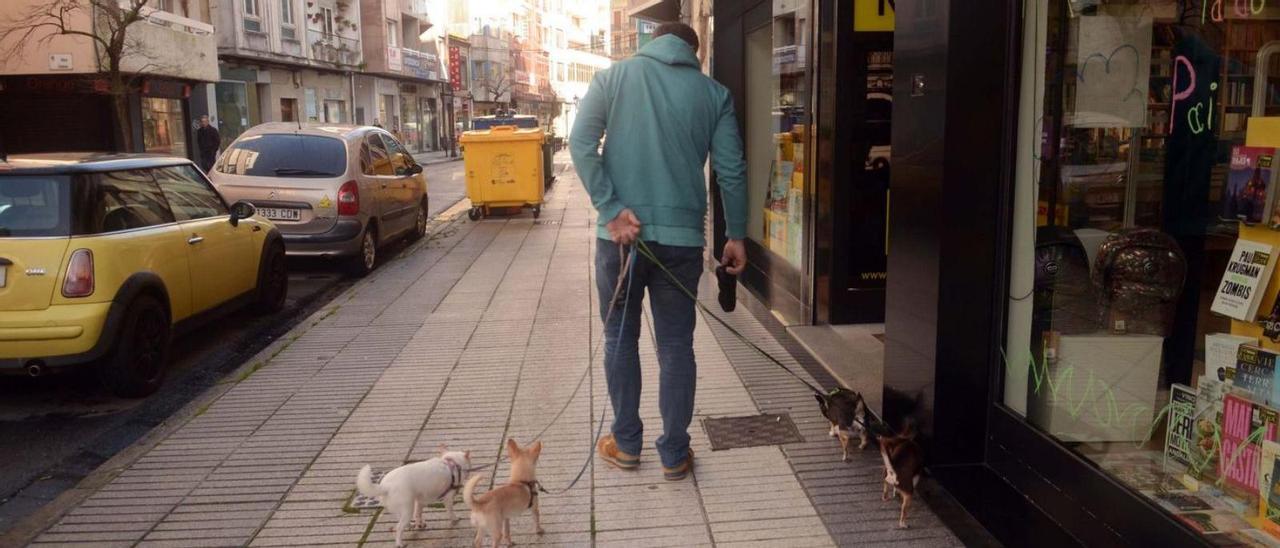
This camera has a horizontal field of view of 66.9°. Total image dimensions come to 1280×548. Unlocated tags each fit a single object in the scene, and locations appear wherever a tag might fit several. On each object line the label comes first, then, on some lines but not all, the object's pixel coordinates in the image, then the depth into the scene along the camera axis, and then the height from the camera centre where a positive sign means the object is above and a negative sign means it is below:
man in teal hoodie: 4.02 -0.12
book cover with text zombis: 2.84 -0.42
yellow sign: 6.38 +0.84
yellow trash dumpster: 16.31 -0.35
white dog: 3.63 -1.28
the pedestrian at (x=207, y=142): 24.56 +0.28
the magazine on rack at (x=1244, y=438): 2.74 -0.86
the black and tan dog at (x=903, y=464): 3.79 -1.25
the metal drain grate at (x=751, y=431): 4.83 -1.46
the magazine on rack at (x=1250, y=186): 2.81 -0.14
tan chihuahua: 3.47 -1.27
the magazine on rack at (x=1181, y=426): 3.09 -0.92
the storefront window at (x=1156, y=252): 2.85 -0.39
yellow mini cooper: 5.72 -0.70
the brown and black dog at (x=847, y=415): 4.51 -1.25
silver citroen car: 10.61 -0.36
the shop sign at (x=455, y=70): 57.97 +4.79
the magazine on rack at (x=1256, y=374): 2.75 -0.68
